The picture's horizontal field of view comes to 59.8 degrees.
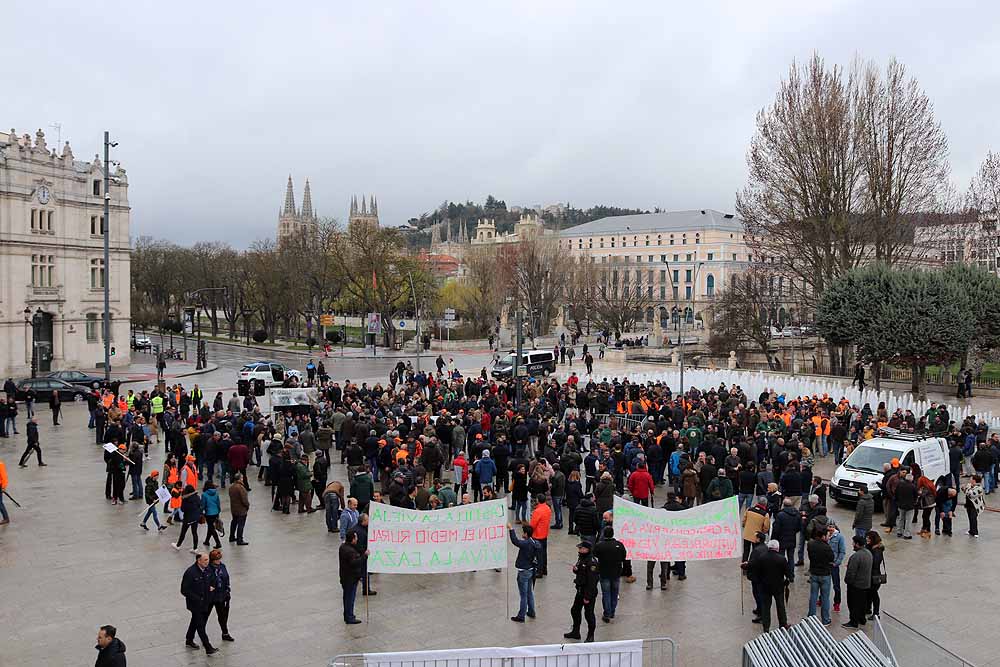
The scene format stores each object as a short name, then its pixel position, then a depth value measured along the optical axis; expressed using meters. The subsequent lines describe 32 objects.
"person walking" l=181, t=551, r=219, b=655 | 10.76
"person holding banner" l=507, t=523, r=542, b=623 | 11.90
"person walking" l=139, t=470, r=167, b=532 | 16.16
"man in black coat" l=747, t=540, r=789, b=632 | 11.61
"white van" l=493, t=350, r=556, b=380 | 46.19
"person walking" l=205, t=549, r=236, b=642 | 10.95
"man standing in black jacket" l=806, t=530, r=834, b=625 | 11.96
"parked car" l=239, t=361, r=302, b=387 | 41.50
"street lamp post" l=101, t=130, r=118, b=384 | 36.78
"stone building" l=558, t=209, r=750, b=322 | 126.06
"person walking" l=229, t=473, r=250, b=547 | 15.02
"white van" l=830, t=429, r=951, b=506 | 18.42
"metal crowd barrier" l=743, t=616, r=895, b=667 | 8.83
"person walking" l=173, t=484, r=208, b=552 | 14.89
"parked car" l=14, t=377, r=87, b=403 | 34.84
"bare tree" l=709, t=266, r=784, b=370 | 52.22
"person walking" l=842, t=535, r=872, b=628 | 11.77
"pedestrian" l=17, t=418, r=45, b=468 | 22.31
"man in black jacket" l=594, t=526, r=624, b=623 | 11.81
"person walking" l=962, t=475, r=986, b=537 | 16.12
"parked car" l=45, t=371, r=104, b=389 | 37.97
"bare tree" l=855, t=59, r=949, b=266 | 42.78
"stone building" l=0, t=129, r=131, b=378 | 44.59
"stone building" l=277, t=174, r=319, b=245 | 85.64
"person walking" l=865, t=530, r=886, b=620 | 11.94
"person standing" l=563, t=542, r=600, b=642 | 11.30
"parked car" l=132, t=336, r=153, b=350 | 69.44
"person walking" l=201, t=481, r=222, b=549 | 14.89
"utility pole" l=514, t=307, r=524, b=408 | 27.48
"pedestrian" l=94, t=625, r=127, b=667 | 8.78
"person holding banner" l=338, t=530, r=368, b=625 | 11.71
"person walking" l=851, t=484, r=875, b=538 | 14.48
